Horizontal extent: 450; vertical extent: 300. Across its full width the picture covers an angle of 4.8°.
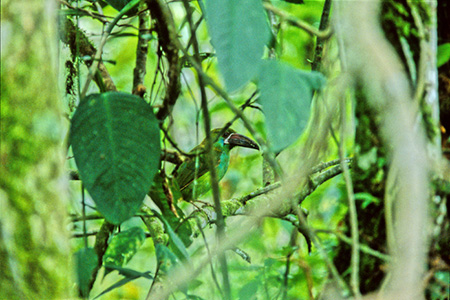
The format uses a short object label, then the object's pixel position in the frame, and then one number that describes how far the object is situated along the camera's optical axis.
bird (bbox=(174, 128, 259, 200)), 11.50
